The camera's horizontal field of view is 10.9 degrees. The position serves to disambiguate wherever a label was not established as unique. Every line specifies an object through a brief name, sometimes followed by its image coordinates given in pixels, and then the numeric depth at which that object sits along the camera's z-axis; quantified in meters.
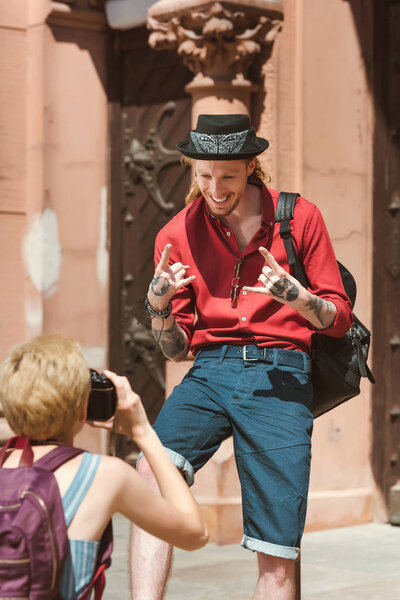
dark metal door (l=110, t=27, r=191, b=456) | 12.92
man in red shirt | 6.68
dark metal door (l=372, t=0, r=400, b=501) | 11.96
